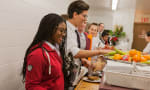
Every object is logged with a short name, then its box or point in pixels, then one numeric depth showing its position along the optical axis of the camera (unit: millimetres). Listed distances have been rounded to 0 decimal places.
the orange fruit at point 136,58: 1432
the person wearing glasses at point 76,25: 1954
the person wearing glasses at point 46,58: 1257
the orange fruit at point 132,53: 1653
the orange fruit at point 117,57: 1482
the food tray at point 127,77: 1044
